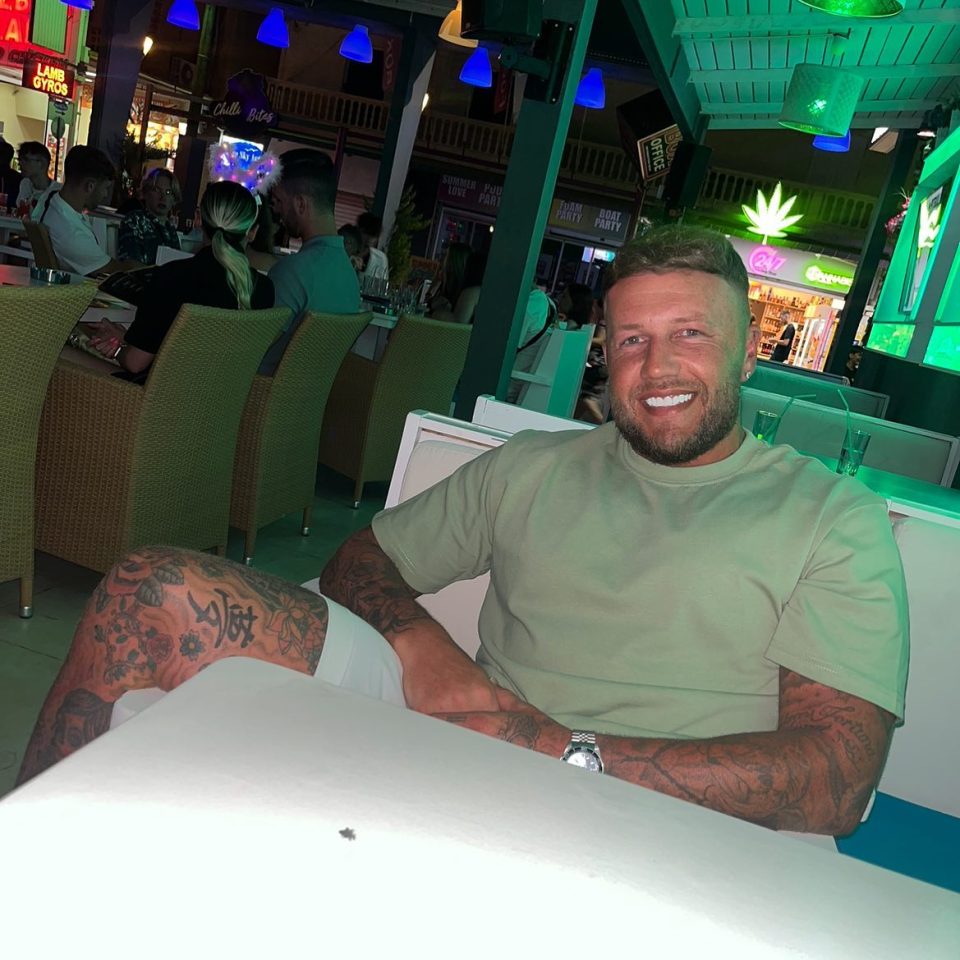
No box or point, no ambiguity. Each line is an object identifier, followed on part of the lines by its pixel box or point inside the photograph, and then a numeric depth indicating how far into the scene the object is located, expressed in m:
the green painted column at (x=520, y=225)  4.47
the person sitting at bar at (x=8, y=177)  8.91
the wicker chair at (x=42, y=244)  5.26
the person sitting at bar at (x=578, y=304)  8.72
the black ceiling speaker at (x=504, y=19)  3.86
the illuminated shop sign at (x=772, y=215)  16.17
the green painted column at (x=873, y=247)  9.12
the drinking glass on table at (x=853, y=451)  2.70
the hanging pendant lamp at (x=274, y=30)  10.52
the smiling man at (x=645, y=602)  1.34
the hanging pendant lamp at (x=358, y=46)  10.11
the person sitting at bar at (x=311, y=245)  4.00
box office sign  9.38
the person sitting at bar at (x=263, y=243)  5.72
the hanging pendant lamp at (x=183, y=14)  10.26
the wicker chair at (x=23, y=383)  2.26
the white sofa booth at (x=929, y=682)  1.82
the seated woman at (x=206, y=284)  3.12
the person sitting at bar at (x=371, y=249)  8.11
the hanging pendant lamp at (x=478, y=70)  9.36
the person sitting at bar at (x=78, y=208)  5.39
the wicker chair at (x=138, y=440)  2.76
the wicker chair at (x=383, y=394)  4.43
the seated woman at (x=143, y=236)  6.36
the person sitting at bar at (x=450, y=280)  6.34
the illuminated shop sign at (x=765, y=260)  16.44
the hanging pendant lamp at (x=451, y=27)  5.48
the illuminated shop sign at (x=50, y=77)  12.62
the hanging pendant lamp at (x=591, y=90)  9.76
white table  0.57
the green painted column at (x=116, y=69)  11.74
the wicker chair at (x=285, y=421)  3.42
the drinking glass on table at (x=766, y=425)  2.82
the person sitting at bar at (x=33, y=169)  8.46
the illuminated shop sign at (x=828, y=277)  16.08
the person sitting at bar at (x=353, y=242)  7.68
